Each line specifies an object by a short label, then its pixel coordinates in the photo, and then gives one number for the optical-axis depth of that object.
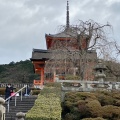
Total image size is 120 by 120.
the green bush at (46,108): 13.45
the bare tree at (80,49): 24.77
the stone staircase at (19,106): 15.91
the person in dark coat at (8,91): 21.01
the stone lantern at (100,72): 20.71
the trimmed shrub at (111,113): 14.30
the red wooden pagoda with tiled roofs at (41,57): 34.32
